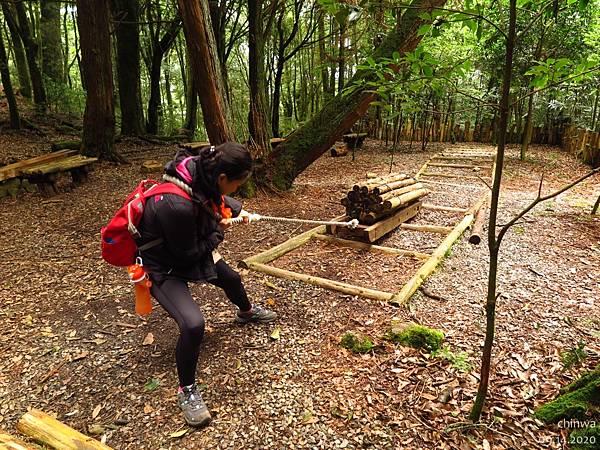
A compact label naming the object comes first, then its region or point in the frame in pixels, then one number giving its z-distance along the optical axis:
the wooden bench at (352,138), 13.41
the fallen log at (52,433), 2.08
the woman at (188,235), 2.34
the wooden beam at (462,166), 10.20
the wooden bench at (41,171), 6.72
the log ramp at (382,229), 3.98
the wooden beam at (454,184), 8.24
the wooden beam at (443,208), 6.45
